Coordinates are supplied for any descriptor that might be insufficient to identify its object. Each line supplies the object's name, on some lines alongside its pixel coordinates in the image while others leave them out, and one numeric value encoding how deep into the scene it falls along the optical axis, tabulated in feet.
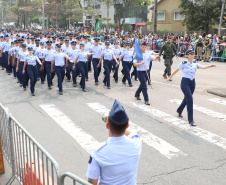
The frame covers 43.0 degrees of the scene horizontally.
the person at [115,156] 8.70
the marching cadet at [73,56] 40.70
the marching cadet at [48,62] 39.50
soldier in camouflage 47.39
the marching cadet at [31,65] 36.24
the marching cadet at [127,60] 42.14
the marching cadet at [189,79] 25.13
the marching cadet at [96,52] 44.65
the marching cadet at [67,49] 44.96
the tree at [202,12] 116.98
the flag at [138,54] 32.09
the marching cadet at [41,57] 42.51
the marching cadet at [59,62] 36.91
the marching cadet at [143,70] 31.88
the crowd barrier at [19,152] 11.89
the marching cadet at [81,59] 39.89
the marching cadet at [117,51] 48.58
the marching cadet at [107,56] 42.01
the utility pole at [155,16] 90.09
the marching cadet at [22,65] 37.32
